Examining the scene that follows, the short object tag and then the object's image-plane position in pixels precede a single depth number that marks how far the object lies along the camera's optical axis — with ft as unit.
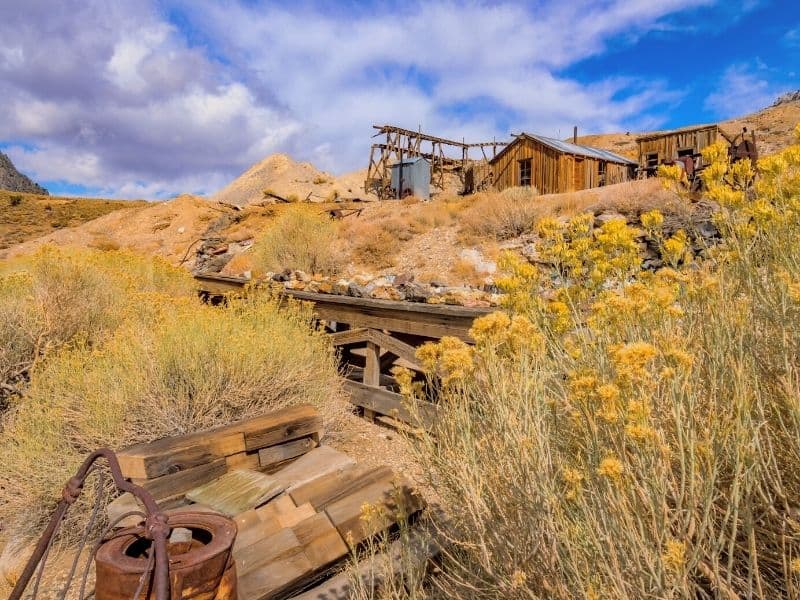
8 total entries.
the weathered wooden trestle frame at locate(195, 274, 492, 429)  16.89
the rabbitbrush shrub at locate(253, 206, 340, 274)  39.93
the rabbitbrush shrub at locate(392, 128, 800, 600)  4.39
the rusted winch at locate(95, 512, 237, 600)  5.93
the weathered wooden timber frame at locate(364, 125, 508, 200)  93.71
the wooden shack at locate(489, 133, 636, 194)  70.74
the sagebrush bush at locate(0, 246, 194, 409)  18.33
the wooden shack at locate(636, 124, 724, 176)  75.92
